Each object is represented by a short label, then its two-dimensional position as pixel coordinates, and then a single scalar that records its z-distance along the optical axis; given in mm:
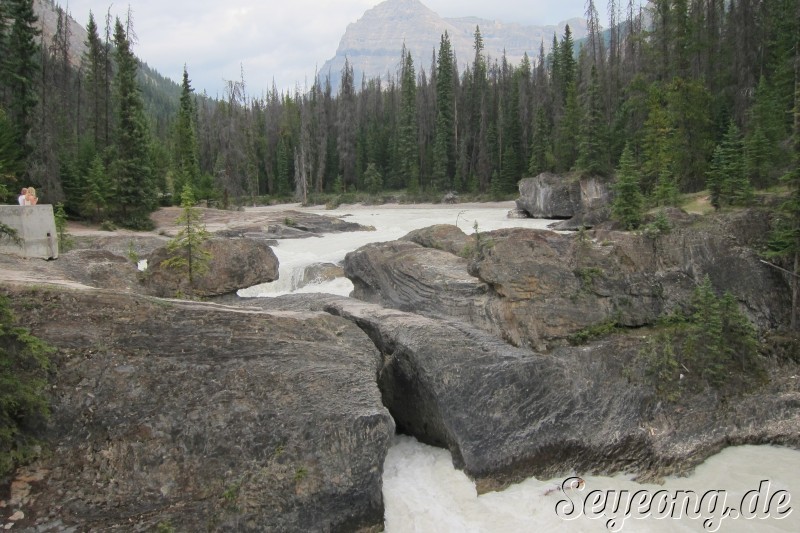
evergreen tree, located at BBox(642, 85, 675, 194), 29172
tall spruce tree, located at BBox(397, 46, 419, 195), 64875
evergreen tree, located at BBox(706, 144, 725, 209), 17138
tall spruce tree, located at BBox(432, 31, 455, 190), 64625
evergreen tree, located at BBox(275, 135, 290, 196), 72250
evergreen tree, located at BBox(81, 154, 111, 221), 31906
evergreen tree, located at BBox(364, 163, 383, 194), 63897
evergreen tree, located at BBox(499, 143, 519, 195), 56281
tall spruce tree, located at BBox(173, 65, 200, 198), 47219
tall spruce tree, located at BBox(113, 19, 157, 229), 33406
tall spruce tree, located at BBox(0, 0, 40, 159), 32750
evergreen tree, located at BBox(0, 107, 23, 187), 29844
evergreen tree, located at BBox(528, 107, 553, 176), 49375
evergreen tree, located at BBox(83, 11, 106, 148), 40719
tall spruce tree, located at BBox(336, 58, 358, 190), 71500
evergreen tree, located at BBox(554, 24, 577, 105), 55188
